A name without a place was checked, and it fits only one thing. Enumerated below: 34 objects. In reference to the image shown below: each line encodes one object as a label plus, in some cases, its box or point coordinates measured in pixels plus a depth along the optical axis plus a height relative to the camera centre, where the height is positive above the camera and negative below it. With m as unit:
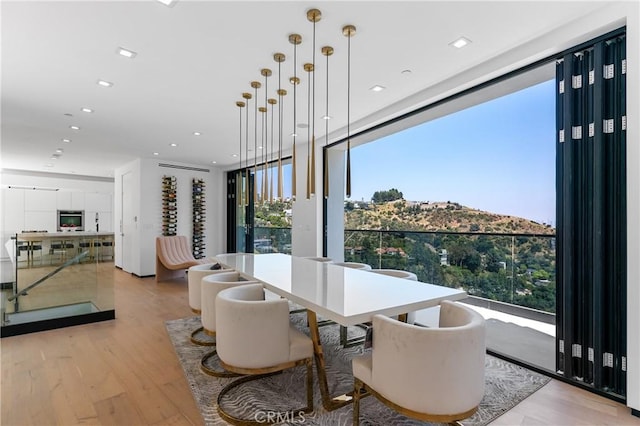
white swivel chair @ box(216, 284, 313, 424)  1.95 -0.77
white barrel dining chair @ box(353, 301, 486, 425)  1.52 -0.75
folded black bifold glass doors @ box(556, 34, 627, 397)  2.24 -0.01
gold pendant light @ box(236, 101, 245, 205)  3.94 +1.33
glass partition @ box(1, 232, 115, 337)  3.72 -0.85
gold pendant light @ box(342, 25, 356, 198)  2.45 +1.39
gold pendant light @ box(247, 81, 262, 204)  3.43 +1.34
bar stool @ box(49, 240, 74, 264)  3.99 -0.44
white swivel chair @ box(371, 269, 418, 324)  3.02 -0.59
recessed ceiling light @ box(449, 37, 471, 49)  2.63 +1.41
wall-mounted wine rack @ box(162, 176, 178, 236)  7.57 +0.18
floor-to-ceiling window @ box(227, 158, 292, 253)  7.23 -0.22
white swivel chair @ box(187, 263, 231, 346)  3.09 -0.72
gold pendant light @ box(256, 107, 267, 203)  3.93 +0.40
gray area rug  2.04 -1.29
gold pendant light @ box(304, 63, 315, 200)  3.04 +1.36
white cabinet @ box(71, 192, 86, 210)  4.70 +0.18
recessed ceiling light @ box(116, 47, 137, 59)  2.71 +1.36
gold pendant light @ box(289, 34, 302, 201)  2.57 +1.38
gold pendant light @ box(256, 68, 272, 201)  3.12 +1.37
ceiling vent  7.62 +1.12
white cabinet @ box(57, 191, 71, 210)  4.57 +0.18
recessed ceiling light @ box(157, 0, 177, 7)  2.11 +1.38
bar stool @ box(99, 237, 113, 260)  4.28 -0.43
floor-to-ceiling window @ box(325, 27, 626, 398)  2.30 +0.02
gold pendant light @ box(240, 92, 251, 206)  3.69 +1.33
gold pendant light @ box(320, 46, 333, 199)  2.73 +1.36
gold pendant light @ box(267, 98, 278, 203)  3.84 +1.33
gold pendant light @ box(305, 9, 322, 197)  2.27 +1.39
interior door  7.59 -0.30
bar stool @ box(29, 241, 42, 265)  3.91 -0.43
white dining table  1.81 -0.54
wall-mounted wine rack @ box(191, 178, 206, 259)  8.17 -0.06
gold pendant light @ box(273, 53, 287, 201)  2.87 +1.35
